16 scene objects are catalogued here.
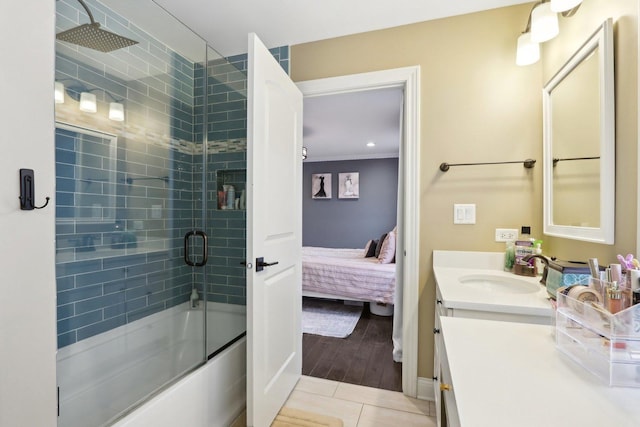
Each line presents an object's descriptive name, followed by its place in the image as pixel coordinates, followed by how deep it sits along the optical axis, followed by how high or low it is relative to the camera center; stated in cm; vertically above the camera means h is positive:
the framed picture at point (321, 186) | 579 +55
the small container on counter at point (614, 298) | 72 -21
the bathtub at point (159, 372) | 130 -88
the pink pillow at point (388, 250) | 370 -49
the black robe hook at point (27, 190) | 81 +6
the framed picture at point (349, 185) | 561 +55
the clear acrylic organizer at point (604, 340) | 61 -30
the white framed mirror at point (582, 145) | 112 +32
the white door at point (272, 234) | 143 -12
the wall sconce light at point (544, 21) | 137 +93
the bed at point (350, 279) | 328 -79
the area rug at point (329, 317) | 297 -122
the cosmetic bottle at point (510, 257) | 169 -26
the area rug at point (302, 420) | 167 -123
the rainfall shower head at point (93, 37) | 149 +99
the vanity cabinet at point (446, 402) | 75 -55
